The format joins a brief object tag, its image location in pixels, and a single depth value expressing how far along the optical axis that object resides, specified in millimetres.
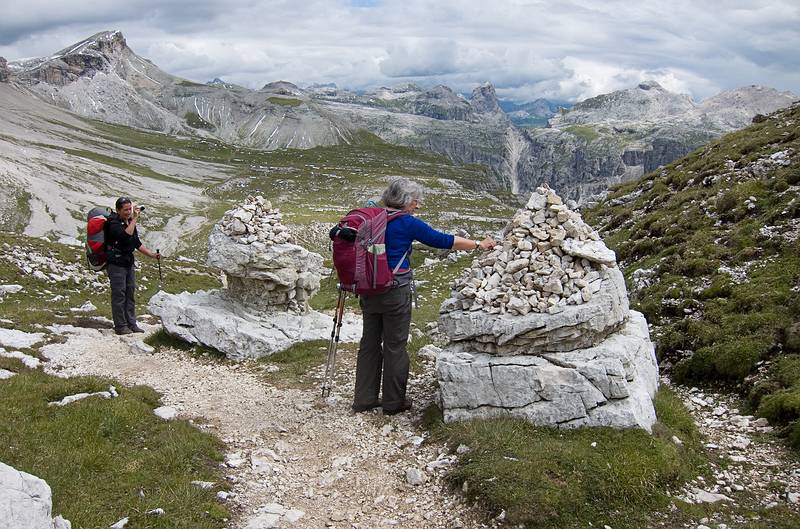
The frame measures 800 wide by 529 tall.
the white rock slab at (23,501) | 6008
